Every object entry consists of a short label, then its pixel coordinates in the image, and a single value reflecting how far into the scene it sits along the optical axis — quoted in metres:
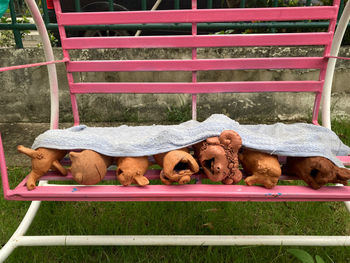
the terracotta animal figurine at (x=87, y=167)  0.94
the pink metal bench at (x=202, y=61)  1.20
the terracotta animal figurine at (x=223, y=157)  0.93
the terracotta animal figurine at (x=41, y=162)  0.98
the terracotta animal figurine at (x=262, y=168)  0.95
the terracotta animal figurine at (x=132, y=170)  0.97
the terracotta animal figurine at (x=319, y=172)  0.92
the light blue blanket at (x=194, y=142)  0.99
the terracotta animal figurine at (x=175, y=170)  0.94
